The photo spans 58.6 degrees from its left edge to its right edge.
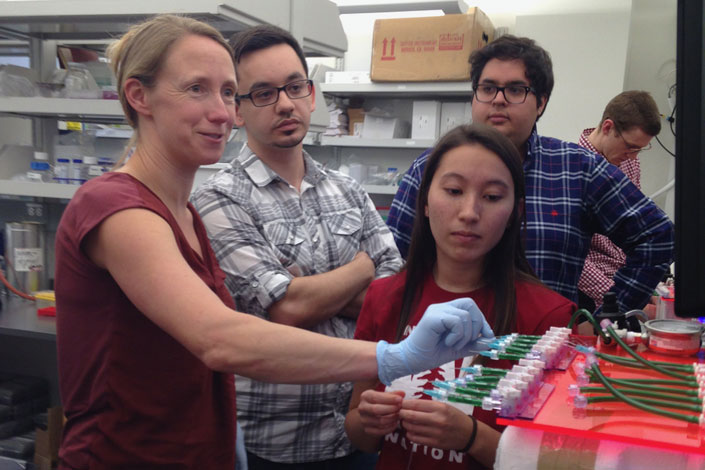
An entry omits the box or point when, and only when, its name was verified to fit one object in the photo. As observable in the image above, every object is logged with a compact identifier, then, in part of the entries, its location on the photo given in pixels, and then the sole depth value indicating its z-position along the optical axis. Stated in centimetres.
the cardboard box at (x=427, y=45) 386
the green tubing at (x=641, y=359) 70
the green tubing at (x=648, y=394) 62
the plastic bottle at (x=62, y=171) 253
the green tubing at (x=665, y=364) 73
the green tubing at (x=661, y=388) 65
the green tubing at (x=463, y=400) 61
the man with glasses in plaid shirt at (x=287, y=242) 137
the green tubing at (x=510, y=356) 75
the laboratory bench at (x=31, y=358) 290
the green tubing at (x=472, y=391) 63
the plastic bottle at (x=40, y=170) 259
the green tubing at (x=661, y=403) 60
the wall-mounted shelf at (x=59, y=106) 217
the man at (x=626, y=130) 297
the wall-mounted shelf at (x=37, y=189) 233
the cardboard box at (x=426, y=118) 430
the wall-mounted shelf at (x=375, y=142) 428
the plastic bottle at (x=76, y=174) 252
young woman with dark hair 111
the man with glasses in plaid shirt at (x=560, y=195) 158
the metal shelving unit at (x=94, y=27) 213
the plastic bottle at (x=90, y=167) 253
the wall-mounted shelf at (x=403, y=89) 406
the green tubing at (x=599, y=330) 85
